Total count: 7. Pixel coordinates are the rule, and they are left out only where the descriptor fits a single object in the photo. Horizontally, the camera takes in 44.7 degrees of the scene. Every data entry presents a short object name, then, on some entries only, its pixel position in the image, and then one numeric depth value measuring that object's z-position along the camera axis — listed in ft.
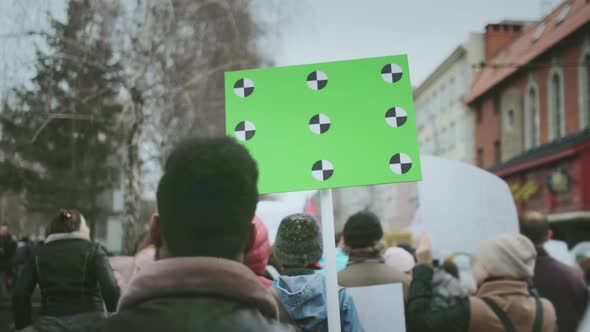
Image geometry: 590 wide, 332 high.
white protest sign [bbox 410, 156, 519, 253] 15.61
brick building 79.92
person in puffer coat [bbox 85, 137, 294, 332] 5.33
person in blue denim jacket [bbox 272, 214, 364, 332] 10.89
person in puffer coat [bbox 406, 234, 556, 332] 11.30
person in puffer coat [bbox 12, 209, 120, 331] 16.42
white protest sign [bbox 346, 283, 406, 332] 11.87
